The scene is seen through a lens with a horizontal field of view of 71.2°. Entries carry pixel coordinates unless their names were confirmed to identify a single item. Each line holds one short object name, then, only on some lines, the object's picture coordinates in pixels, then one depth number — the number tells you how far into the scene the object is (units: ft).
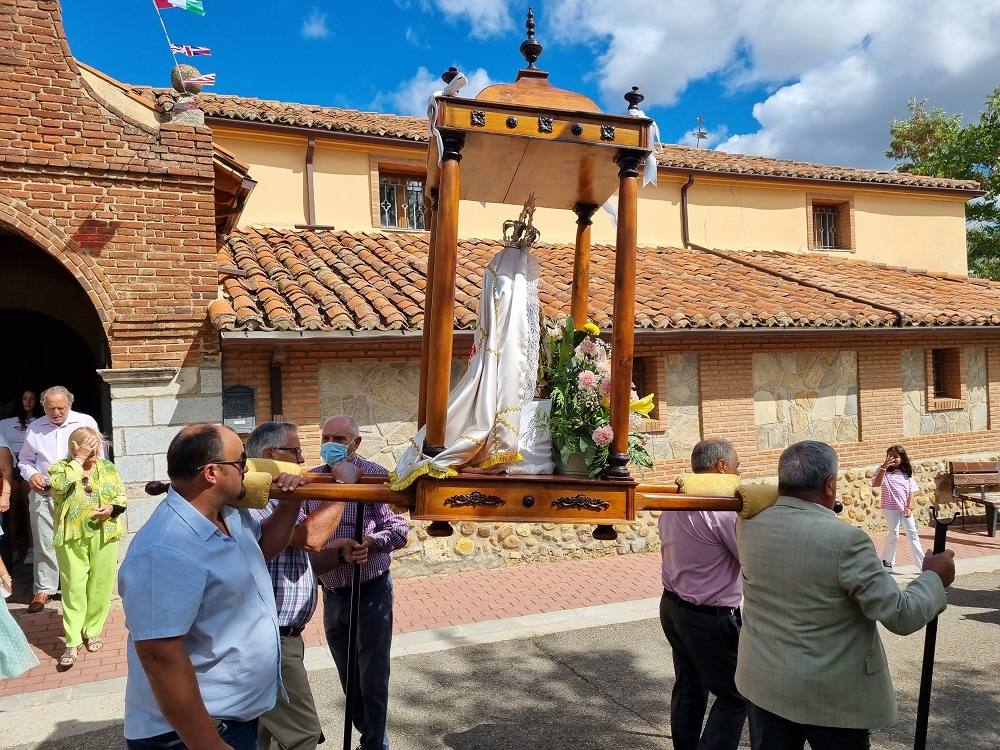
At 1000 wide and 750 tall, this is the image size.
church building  22.63
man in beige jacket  8.25
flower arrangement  10.35
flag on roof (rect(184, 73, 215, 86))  24.32
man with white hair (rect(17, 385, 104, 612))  21.42
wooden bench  34.88
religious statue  10.00
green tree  63.26
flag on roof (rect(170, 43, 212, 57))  25.68
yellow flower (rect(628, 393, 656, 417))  11.30
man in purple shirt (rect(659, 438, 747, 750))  11.23
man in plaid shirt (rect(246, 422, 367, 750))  10.35
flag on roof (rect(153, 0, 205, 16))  24.22
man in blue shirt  6.64
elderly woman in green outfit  19.15
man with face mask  12.03
